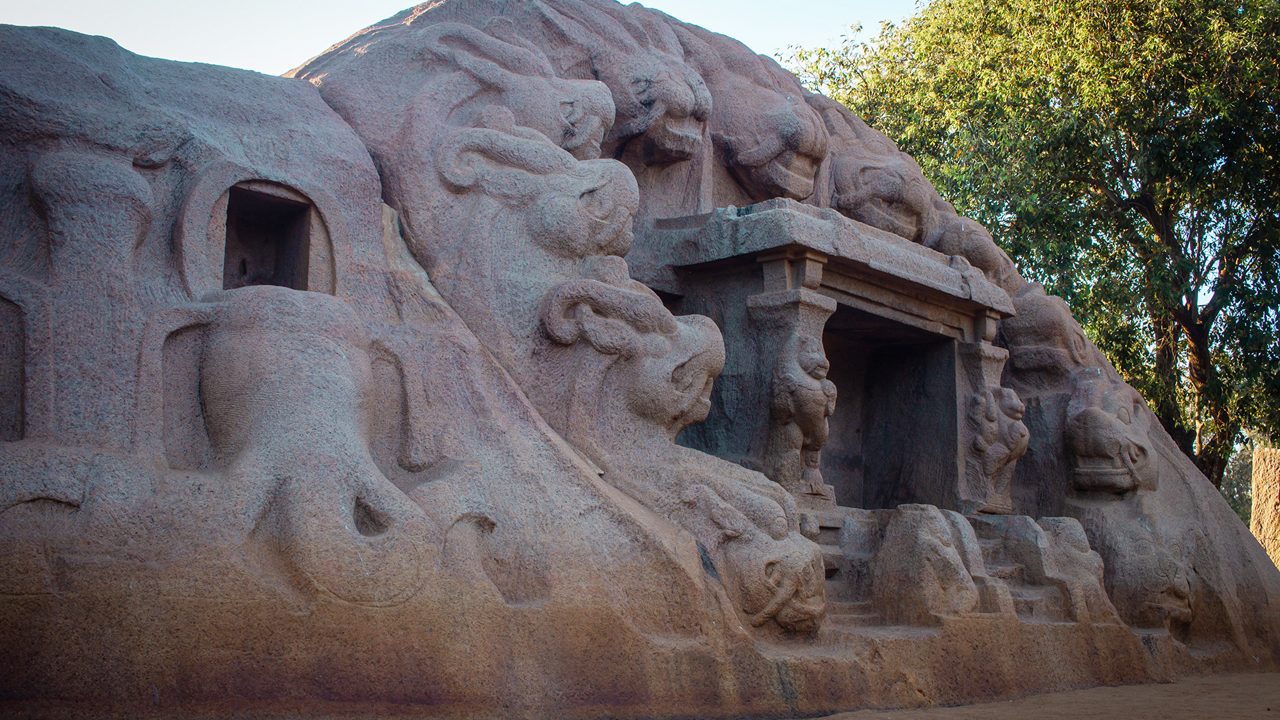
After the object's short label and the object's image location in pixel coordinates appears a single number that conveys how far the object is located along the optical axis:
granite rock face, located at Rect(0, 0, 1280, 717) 3.69
